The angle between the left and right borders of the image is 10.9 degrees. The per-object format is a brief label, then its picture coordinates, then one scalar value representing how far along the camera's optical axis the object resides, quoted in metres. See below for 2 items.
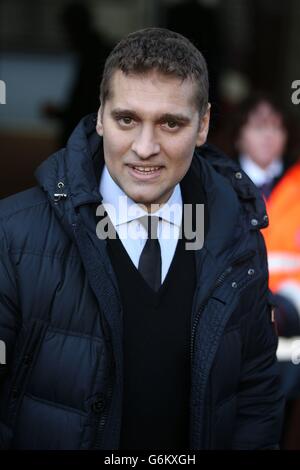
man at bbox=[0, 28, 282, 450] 2.12
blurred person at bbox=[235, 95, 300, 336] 2.72
